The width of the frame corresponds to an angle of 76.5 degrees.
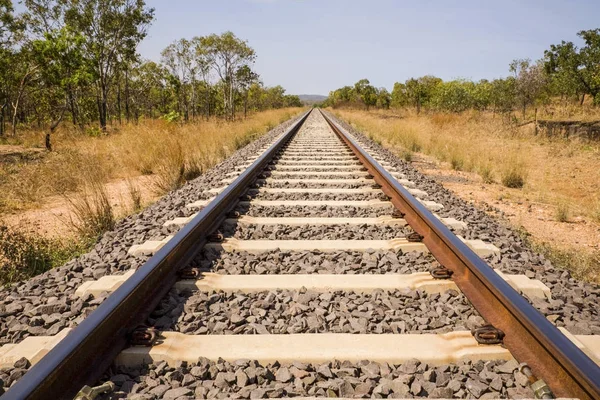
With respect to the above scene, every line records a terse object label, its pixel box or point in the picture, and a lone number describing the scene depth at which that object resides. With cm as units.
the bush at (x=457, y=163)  844
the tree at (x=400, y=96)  5272
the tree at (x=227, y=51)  3356
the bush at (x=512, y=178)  700
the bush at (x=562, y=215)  473
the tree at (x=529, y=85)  2797
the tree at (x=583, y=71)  2347
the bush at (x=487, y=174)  721
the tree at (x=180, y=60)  3609
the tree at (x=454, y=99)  3155
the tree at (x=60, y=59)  1641
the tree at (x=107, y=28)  2316
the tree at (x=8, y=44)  1564
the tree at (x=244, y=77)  3575
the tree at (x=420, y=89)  4841
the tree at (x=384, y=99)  6781
